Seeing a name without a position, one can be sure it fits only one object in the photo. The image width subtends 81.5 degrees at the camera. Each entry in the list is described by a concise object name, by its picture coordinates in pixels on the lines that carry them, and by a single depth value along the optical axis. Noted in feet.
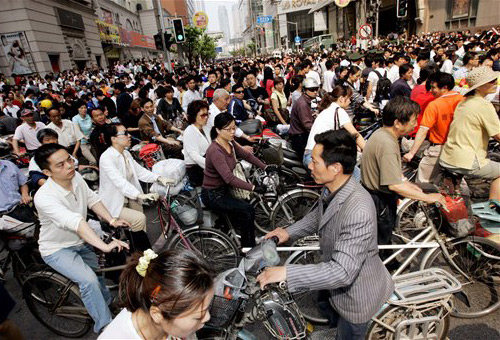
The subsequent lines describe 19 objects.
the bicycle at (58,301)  9.47
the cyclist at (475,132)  10.74
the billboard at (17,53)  64.18
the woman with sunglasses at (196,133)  13.73
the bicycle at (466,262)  8.79
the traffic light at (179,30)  41.54
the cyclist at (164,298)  4.33
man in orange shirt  12.98
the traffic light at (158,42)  42.01
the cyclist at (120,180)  10.95
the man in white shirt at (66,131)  20.26
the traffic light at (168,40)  42.28
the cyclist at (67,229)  8.46
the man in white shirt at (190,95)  30.83
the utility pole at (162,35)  41.86
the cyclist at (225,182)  11.25
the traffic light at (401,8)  59.26
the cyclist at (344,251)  5.53
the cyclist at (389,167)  8.58
